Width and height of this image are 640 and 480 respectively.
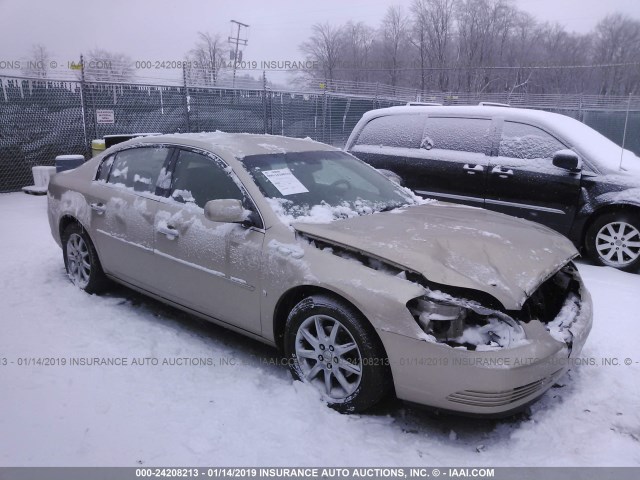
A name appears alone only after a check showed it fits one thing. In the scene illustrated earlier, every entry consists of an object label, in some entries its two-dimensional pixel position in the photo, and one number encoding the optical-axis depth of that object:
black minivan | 5.33
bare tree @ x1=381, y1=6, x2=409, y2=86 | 49.03
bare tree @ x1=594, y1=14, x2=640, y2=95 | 35.84
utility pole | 43.33
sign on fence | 9.88
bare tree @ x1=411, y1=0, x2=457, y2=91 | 47.53
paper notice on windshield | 3.25
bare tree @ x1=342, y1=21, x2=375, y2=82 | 48.66
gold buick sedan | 2.41
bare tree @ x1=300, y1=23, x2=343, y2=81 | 48.56
